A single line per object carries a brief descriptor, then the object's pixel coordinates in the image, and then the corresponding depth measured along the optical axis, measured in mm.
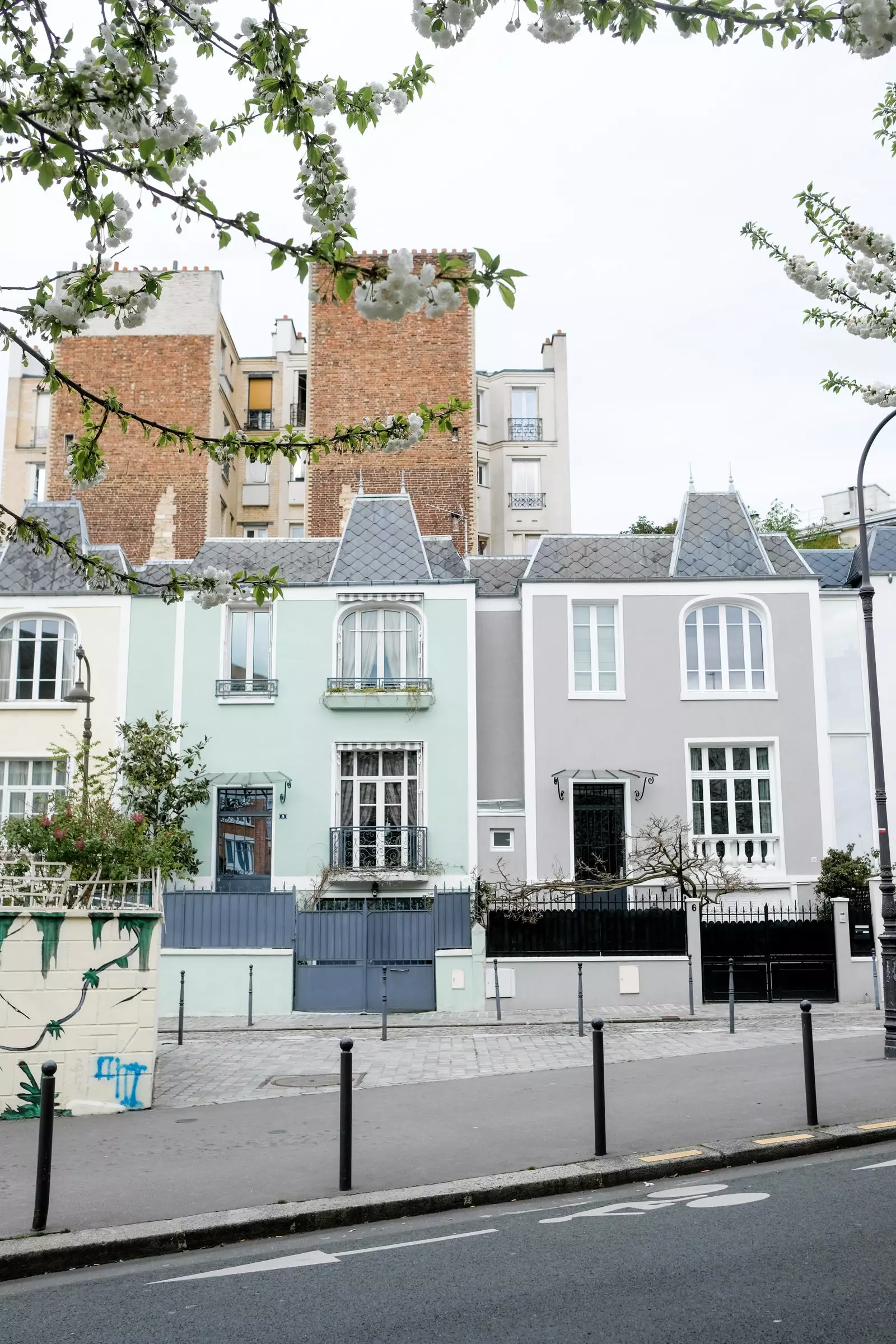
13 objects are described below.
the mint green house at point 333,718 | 24297
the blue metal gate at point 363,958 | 20859
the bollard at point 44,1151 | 7227
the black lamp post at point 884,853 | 13695
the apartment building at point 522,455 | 44844
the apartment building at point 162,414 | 35969
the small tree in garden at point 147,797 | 15039
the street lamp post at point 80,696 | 18500
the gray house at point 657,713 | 24281
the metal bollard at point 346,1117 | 8297
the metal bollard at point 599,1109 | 9016
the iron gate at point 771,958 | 20984
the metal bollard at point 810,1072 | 10008
